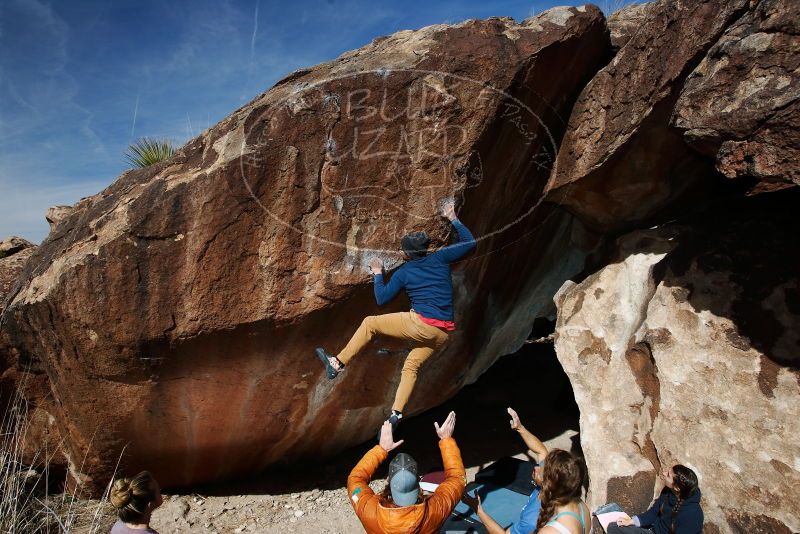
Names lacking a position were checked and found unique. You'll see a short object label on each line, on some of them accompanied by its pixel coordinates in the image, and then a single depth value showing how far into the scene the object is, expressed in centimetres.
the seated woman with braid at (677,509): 307
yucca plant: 651
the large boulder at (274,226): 383
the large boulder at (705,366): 344
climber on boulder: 363
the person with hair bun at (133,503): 251
